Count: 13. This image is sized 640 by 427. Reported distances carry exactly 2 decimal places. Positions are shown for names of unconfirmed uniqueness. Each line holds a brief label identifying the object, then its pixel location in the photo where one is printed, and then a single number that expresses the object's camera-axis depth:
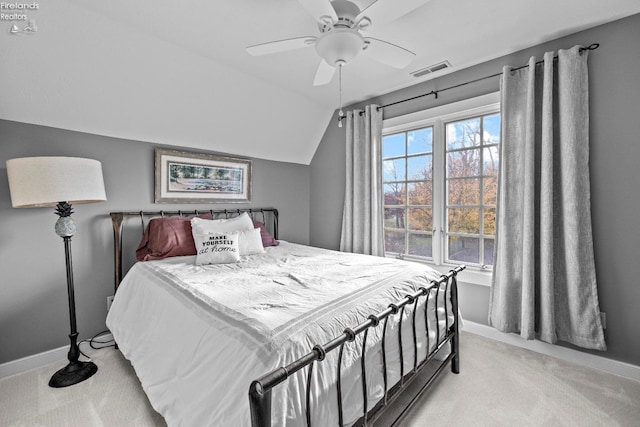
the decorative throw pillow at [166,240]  2.42
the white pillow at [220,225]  2.49
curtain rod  2.03
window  2.62
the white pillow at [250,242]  2.59
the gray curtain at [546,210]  2.04
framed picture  2.78
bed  0.97
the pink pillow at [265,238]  3.06
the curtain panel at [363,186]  3.24
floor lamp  1.76
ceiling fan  1.40
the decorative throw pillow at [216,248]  2.27
